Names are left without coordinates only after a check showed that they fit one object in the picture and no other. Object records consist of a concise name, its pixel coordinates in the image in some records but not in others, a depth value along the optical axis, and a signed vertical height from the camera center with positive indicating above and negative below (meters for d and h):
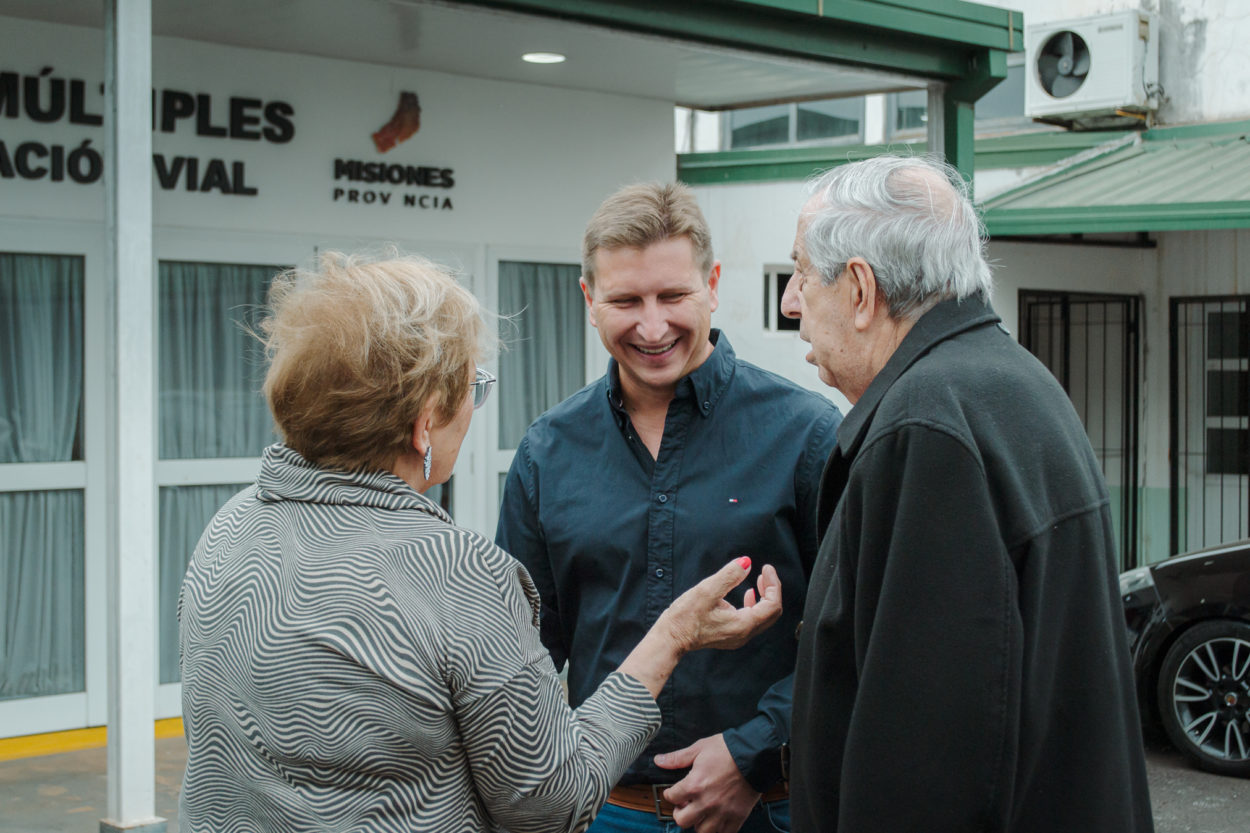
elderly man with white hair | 1.81 -0.26
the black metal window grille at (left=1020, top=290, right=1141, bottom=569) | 11.57 -0.02
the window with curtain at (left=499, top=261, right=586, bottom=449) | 8.34 +0.23
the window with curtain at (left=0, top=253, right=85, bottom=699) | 6.69 -0.57
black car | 6.89 -1.41
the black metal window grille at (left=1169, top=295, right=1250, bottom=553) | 11.17 -0.35
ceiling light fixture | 7.40 +1.77
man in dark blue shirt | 2.61 -0.24
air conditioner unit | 11.13 +2.57
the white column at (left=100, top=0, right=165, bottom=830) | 4.59 -0.11
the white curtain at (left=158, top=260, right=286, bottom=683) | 7.16 -0.04
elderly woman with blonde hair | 1.83 -0.34
